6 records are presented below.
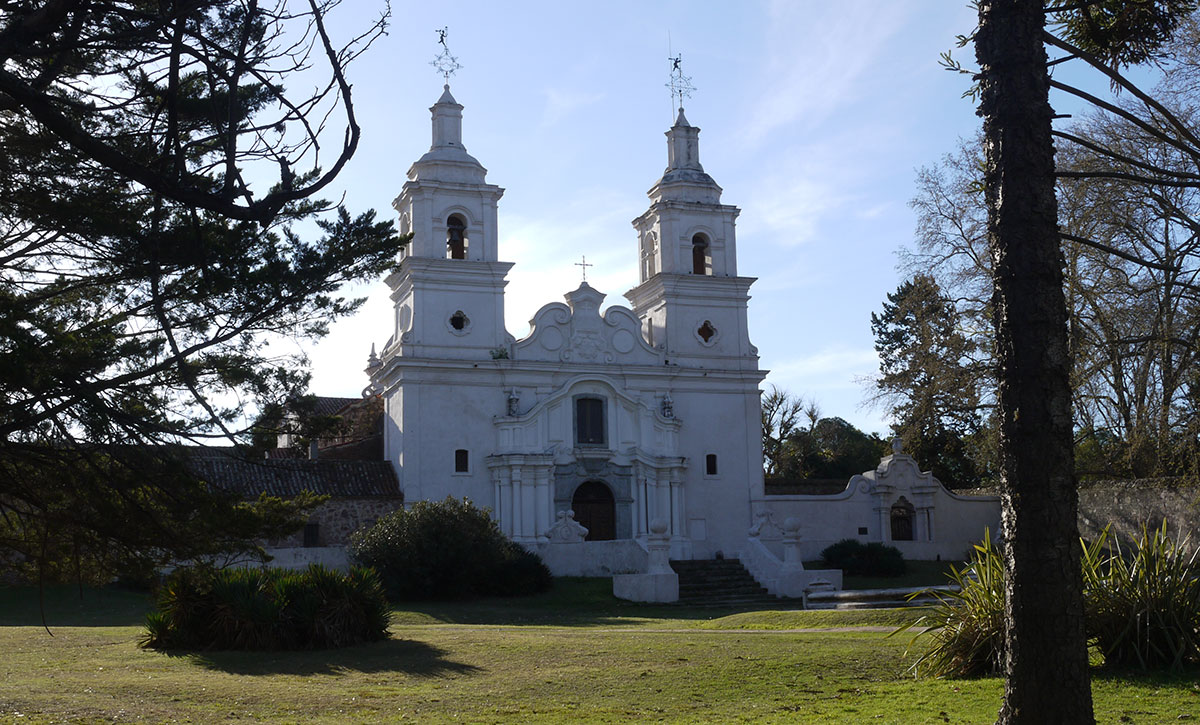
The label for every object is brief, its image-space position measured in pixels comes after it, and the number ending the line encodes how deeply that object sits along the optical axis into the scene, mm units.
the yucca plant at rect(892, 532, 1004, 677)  11562
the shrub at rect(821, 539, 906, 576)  35781
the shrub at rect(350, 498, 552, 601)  28703
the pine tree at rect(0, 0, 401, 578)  10219
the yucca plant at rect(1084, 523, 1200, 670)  11203
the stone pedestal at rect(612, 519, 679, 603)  29969
